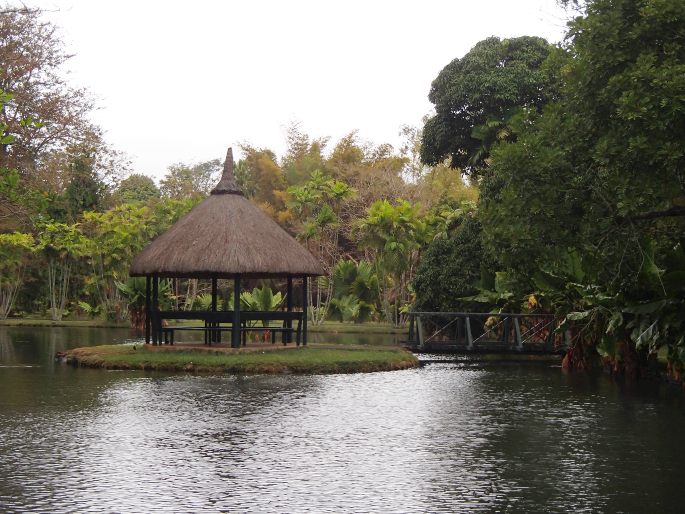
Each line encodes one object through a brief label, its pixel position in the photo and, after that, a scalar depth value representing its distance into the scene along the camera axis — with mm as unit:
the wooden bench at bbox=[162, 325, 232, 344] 22125
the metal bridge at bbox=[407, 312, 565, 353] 23766
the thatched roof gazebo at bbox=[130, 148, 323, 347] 21703
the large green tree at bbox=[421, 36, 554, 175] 30312
